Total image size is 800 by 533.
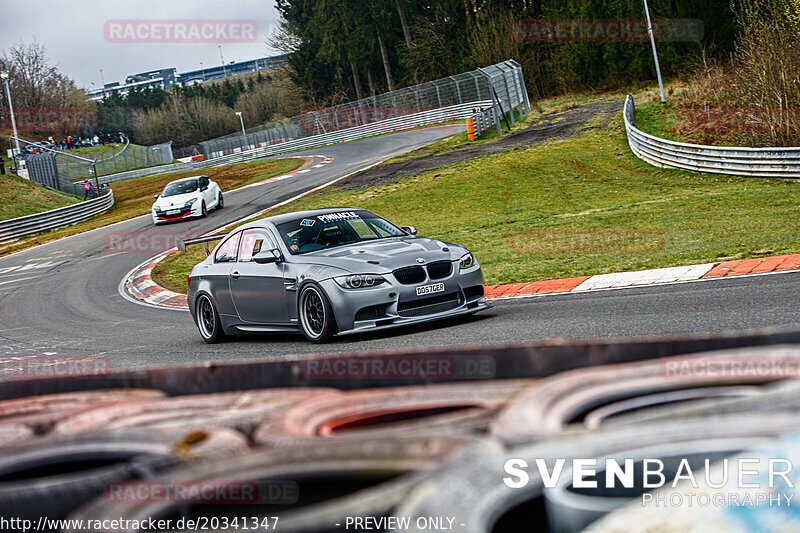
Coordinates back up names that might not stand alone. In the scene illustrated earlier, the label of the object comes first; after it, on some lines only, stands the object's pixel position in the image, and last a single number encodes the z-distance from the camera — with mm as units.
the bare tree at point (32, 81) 84625
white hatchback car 30578
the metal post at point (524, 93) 46062
